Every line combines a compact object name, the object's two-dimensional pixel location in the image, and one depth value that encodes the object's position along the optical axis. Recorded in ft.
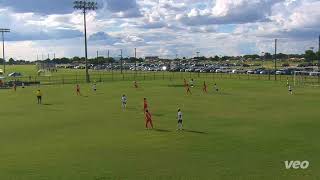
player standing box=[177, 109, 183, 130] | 88.50
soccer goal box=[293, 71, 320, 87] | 229.45
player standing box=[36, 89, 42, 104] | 152.78
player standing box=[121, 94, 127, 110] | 128.67
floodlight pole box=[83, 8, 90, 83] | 291.58
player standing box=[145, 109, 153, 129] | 91.98
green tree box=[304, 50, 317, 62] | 587.68
